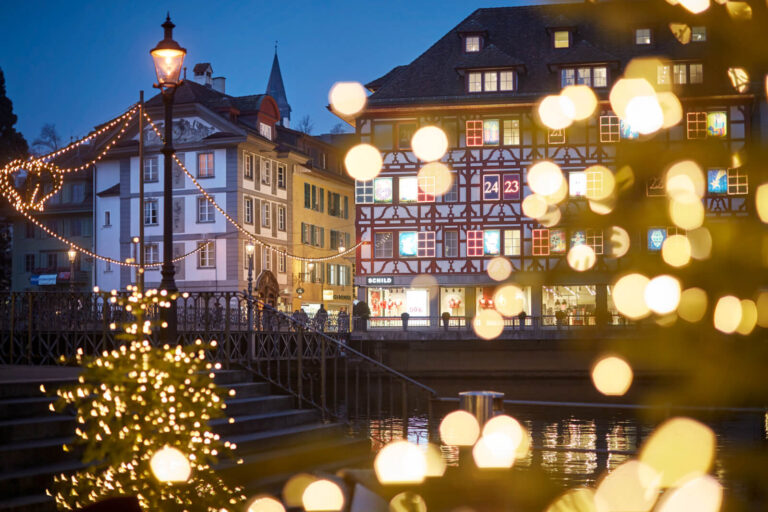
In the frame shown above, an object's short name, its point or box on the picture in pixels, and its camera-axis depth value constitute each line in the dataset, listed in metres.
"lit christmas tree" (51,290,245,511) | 6.94
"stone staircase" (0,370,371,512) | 9.55
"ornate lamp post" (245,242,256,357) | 15.57
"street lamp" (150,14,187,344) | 13.40
